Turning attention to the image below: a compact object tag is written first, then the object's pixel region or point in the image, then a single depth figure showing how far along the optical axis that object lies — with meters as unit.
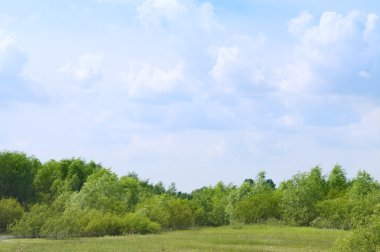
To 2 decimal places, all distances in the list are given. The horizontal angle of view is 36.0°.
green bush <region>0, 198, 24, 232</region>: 79.62
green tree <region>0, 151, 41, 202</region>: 100.44
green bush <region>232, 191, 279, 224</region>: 96.44
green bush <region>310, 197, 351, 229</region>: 84.34
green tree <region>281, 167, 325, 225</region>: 93.25
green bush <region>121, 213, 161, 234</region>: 72.38
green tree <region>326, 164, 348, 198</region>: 104.04
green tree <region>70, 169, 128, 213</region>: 81.00
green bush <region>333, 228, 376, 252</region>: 30.48
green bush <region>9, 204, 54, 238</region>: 67.56
